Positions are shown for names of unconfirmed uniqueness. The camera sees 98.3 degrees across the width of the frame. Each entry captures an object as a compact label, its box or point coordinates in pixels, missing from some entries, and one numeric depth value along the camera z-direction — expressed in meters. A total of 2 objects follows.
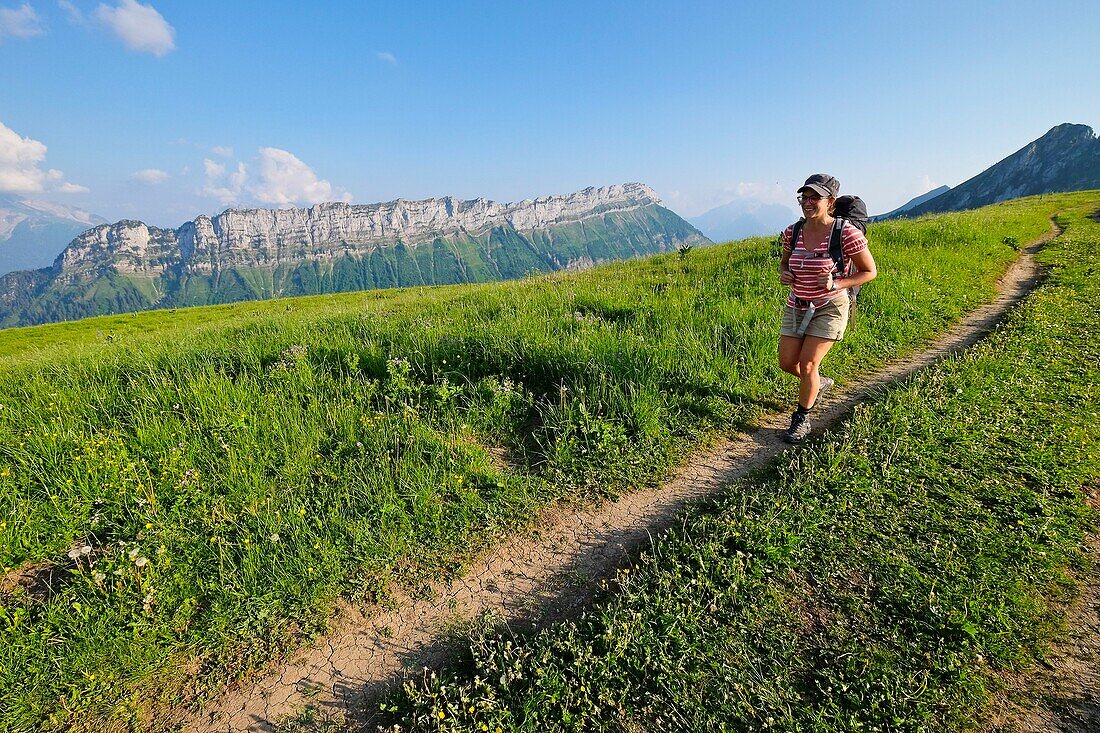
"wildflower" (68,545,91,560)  3.68
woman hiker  5.69
